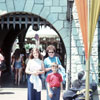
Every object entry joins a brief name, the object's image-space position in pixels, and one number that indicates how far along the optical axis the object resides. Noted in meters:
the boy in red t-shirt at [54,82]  5.88
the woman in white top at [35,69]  6.36
